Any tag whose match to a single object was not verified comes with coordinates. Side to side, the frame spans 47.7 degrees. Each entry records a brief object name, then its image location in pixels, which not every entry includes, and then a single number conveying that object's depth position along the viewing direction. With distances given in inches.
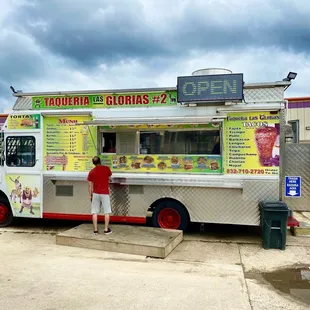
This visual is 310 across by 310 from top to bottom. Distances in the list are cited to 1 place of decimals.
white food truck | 262.4
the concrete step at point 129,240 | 233.9
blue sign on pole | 271.4
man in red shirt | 266.4
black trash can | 241.8
